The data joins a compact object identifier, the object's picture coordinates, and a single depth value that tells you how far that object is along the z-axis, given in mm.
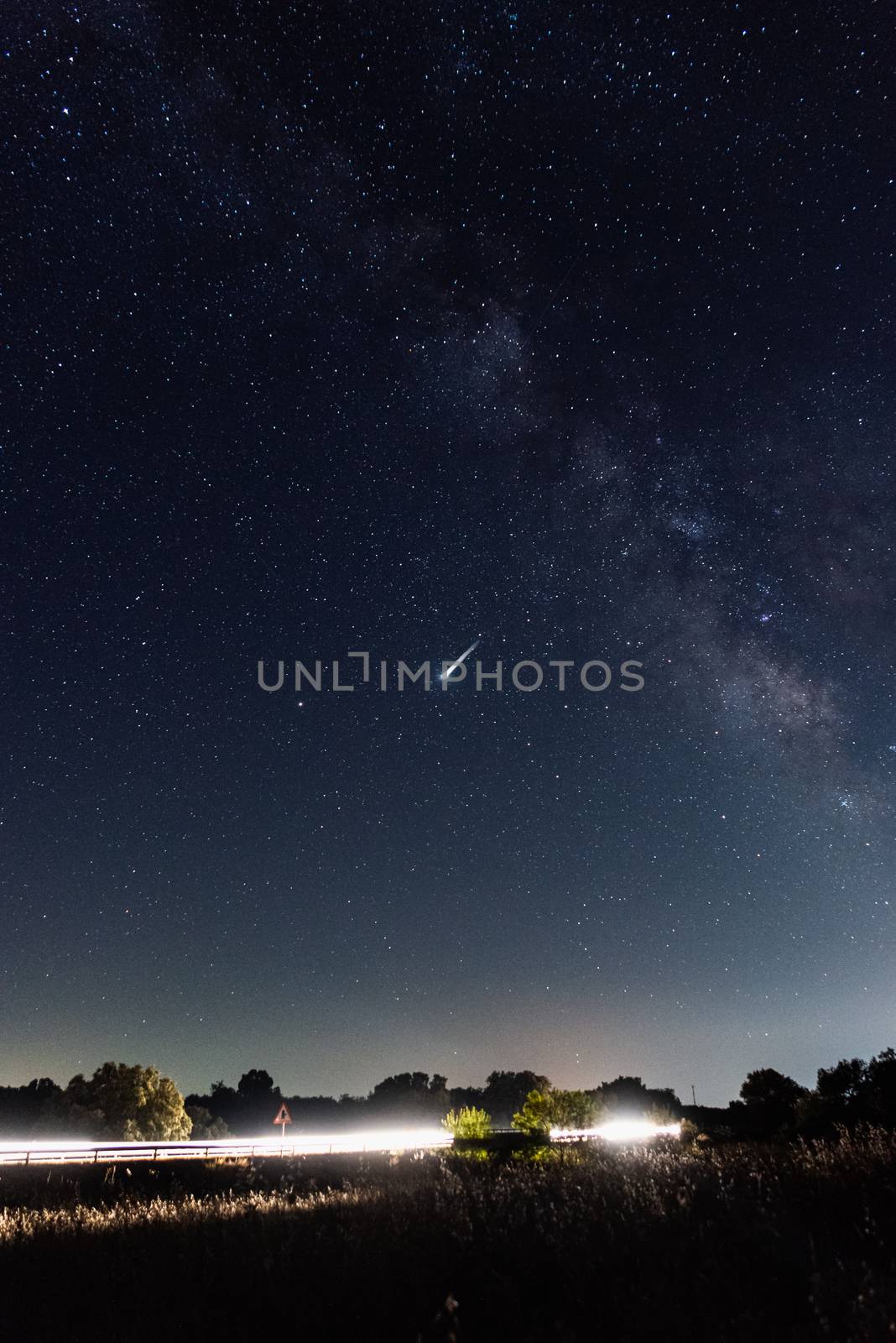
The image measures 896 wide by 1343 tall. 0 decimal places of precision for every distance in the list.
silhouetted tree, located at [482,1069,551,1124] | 122438
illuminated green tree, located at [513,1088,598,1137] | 35469
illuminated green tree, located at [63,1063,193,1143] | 52688
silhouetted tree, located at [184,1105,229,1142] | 79812
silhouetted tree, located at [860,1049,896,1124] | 28094
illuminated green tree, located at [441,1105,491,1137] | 30641
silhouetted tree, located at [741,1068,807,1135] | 41281
